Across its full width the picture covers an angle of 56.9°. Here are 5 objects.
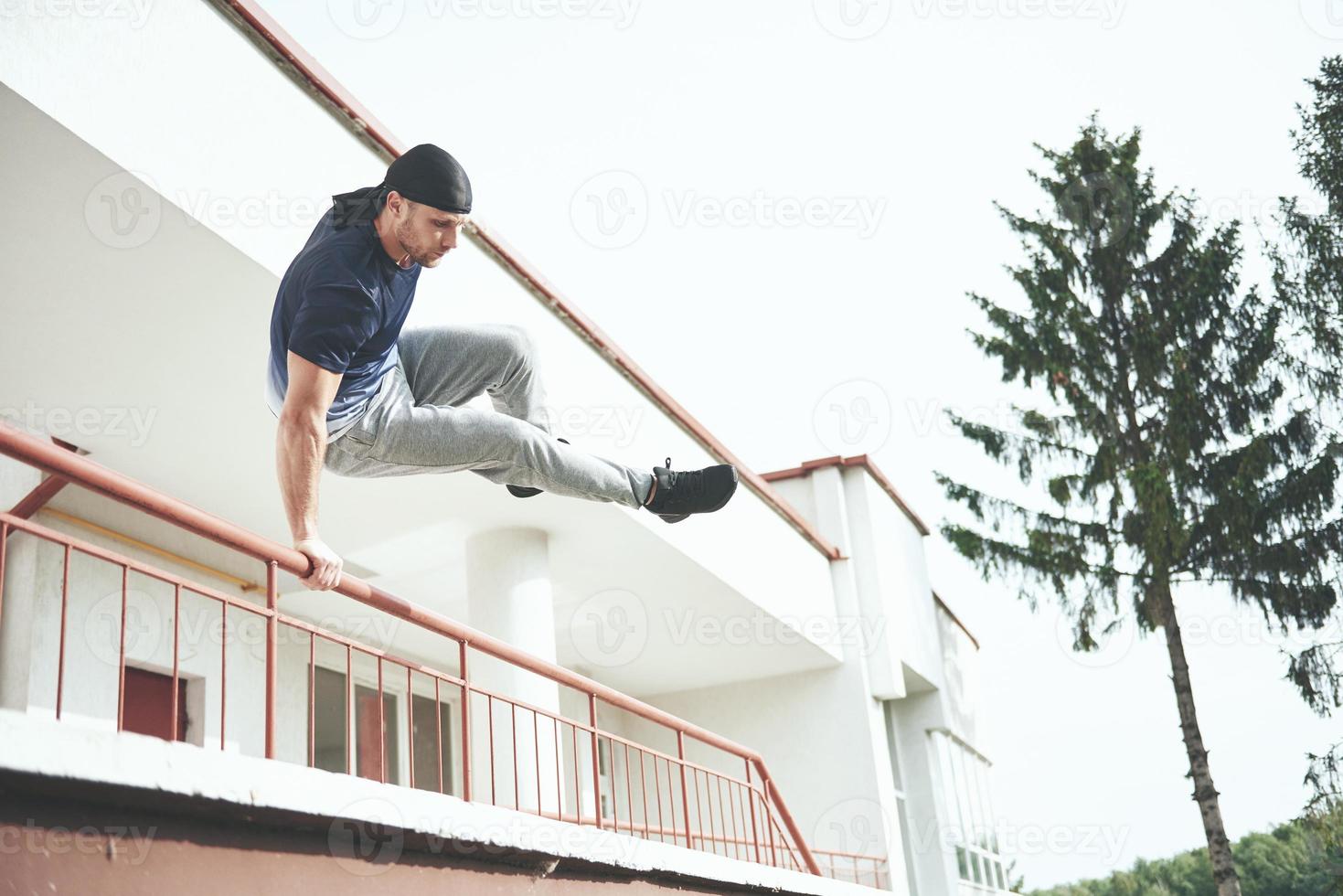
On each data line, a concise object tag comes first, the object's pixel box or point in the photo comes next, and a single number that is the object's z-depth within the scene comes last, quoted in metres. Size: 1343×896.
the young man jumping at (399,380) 3.43
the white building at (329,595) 3.87
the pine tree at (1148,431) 16.36
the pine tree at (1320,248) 16.97
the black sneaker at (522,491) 4.23
